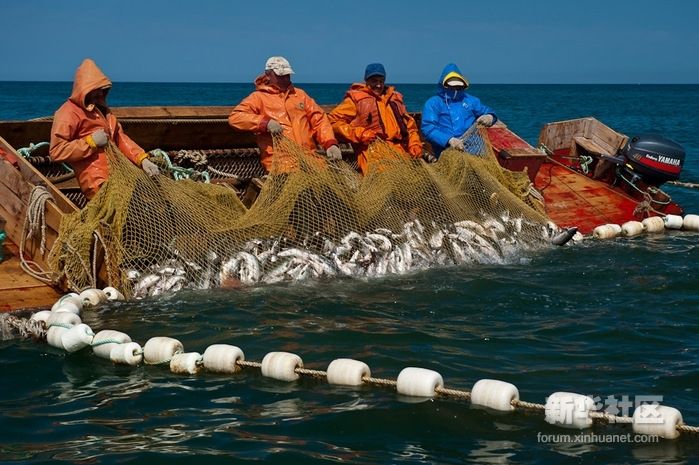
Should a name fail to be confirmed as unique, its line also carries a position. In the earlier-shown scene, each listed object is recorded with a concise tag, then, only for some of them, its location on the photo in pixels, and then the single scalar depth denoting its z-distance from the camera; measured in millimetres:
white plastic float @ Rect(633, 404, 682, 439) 5945
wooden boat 9602
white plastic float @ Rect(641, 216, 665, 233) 13133
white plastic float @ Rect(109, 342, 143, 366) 7547
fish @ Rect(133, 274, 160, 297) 9234
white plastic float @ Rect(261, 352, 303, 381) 7098
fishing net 9297
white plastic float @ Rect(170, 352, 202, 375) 7355
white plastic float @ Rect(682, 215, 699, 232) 13438
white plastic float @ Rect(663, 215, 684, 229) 13400
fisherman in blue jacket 12773
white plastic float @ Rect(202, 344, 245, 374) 7277
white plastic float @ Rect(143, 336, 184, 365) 7504
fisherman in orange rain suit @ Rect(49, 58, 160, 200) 9789
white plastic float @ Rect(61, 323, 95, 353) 7758
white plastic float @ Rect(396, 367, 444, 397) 6633
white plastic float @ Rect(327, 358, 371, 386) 6898
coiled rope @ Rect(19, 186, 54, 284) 9398
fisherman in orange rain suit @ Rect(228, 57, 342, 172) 11266
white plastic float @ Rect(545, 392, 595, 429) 6152
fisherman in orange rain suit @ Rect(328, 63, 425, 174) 11984
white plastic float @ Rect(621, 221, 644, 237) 12789
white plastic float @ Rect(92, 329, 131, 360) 7680
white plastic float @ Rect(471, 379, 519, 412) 6352
